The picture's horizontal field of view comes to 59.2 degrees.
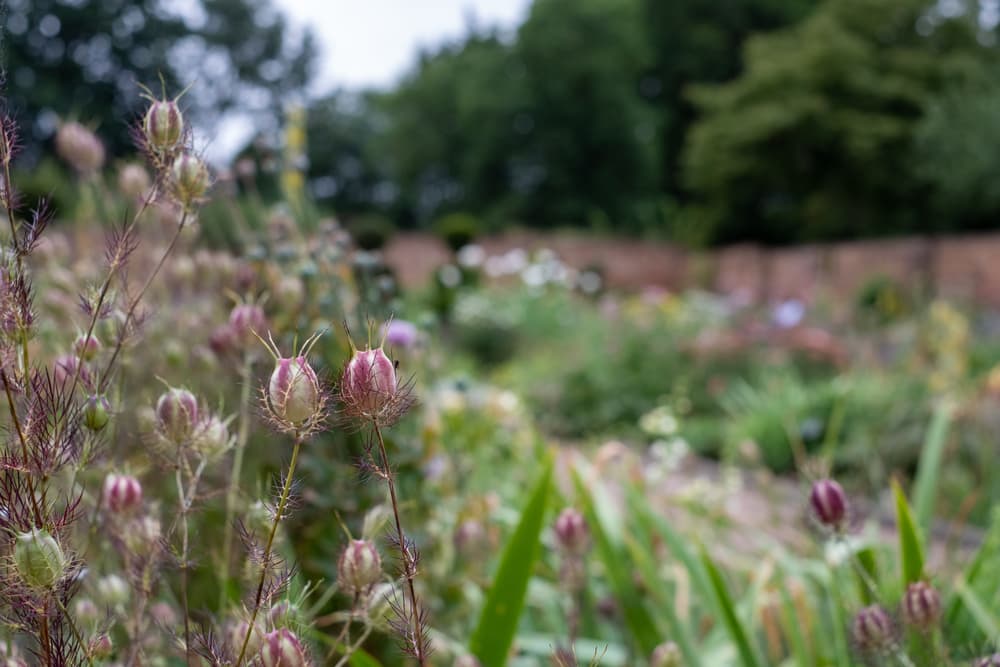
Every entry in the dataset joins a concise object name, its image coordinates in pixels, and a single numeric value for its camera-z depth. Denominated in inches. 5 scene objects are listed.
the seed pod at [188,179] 21.7
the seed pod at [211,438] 24.4
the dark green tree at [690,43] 1064.8
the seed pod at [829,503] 31.1
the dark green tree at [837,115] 804.0
